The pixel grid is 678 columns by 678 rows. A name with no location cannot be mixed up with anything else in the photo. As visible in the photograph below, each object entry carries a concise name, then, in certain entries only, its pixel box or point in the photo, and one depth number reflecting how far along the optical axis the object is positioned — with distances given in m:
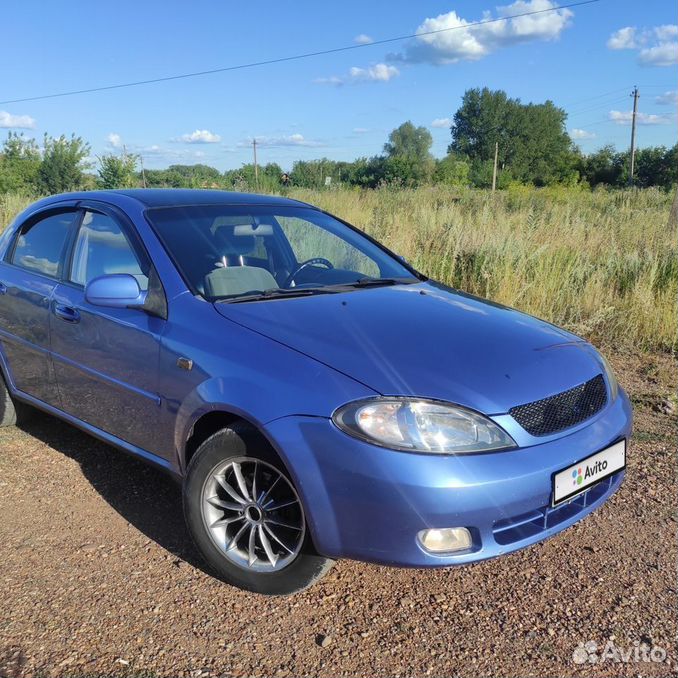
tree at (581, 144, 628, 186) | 53.28
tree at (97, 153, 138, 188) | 26.73
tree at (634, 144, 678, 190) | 52.44
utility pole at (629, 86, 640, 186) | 45.37
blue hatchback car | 2.13
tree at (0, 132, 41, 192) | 37.41
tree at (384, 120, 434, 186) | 89.87
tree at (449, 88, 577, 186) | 80.38
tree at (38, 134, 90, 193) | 37.81
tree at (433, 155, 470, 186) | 44.28
